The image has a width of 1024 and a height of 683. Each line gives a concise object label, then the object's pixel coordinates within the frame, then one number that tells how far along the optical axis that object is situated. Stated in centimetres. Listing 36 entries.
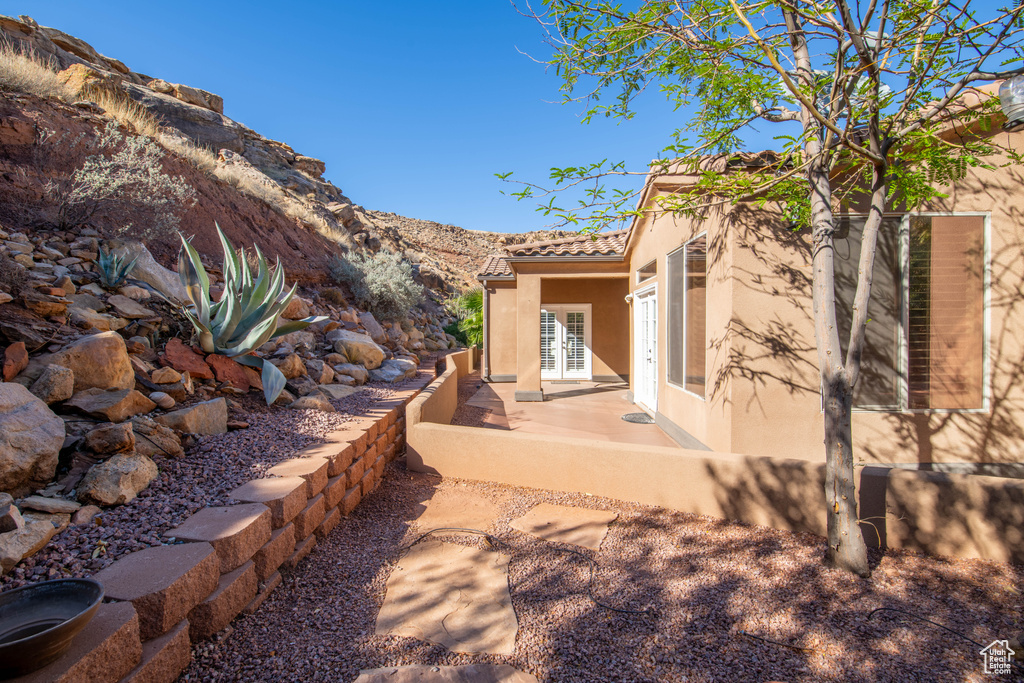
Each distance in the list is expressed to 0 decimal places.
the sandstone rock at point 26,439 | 248
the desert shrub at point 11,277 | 382
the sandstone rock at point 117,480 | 263
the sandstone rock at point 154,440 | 324
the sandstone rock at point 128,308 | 475
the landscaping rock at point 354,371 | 701
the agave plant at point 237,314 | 500
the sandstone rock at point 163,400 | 382
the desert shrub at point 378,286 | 1178
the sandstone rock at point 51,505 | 242
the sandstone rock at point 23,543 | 207
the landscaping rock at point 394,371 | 776
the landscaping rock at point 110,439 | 294
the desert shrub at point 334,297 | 1062
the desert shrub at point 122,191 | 605
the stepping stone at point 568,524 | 367
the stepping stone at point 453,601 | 252
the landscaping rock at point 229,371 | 490
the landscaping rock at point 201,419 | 367
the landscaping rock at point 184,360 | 450
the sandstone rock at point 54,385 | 314
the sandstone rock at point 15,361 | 313
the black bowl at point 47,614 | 154
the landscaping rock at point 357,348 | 780
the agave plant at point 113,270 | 501
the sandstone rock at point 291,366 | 569
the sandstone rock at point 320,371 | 625
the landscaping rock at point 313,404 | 511
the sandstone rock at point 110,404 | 327
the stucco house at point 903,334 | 494
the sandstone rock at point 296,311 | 796
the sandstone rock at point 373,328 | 1026
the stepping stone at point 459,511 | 393
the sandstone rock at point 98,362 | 344
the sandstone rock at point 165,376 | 406
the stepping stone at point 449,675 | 210
